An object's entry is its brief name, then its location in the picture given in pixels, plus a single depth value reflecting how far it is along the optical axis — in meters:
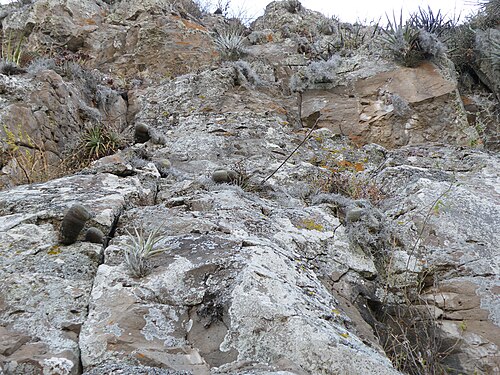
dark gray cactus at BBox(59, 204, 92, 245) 3.08
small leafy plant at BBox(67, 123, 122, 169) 5.40
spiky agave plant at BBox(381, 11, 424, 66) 7.18
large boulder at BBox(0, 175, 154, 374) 2.27
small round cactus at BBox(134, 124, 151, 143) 5.94
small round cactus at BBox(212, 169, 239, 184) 4.55
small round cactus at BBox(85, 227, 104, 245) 3.17
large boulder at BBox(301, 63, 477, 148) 6.56
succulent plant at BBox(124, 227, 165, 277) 2.88
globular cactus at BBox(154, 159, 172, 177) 5.01
